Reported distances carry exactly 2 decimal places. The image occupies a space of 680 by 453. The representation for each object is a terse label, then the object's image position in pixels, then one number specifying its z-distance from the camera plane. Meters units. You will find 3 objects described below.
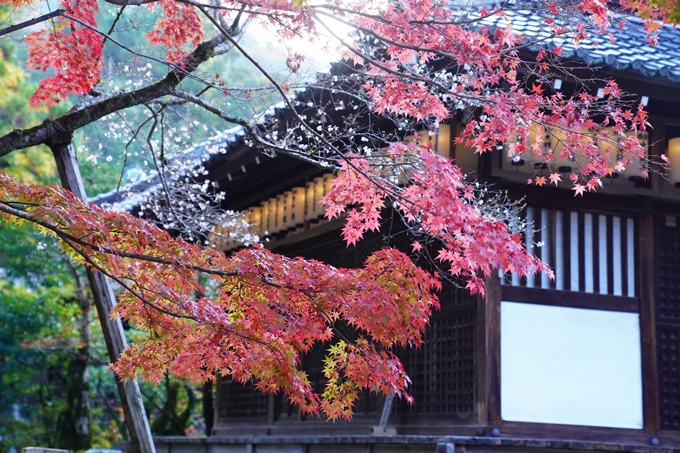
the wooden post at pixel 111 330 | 6.91
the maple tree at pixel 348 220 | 4.96
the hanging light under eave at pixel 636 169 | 8.10
